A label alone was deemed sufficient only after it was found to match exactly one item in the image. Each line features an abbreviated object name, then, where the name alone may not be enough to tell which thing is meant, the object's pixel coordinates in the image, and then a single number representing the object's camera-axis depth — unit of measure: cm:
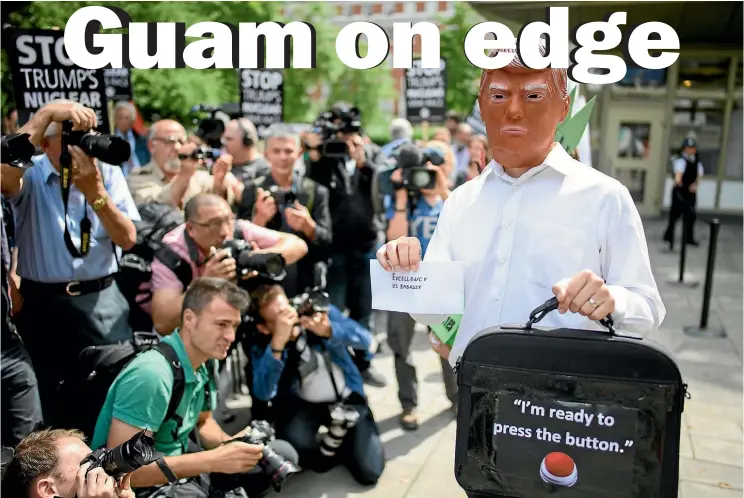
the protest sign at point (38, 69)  358
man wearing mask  160
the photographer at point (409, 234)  413
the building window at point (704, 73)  1255
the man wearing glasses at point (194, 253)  321
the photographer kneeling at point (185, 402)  244
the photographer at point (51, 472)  184
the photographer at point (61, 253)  291
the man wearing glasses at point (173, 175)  423
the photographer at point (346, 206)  509
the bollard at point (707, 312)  572
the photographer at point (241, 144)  503
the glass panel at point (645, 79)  1274
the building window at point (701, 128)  1284
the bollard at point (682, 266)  752
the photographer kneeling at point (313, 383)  345
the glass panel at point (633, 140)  1300
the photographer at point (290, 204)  419
